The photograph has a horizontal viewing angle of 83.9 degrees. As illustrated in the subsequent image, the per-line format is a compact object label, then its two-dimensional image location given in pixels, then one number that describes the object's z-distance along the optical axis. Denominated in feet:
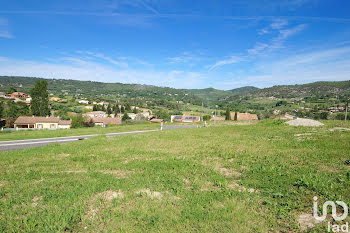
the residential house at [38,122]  171.09
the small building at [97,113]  322.61
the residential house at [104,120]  202.18
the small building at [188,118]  258.49
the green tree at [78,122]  148.66
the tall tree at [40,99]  178.83
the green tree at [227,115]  223.10
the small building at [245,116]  253.81
